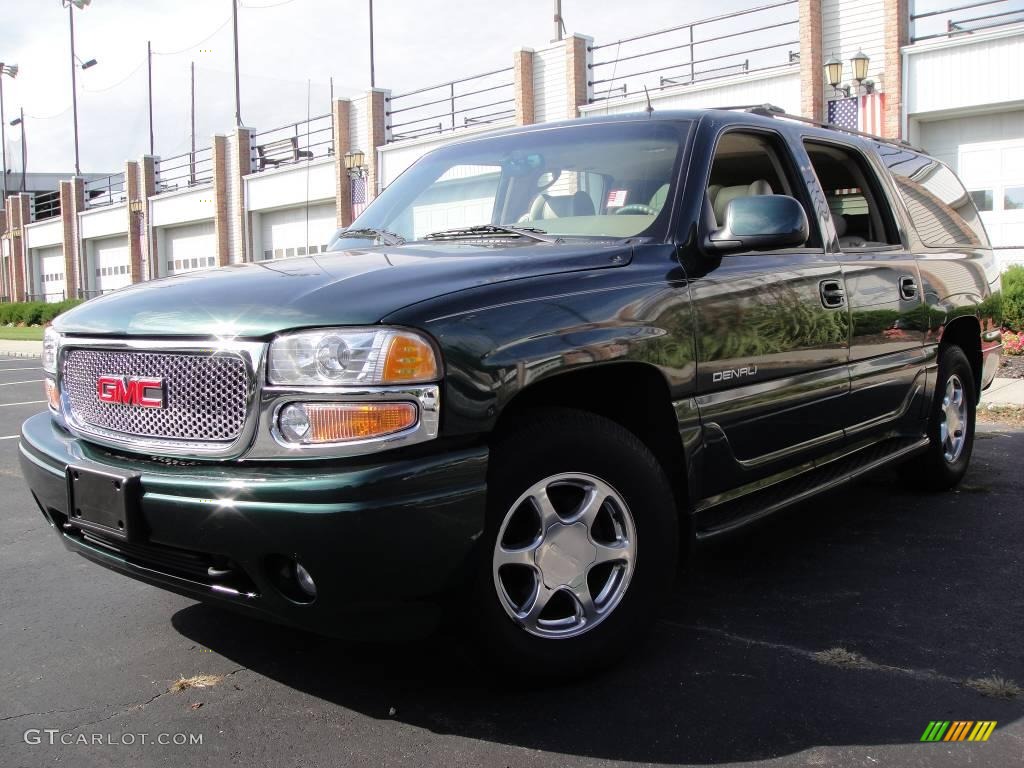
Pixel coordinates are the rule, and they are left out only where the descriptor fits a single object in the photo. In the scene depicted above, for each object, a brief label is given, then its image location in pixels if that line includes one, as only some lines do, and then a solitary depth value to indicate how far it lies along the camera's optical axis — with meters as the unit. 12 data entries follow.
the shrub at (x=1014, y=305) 13.23
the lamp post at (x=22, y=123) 57.34
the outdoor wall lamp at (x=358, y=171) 31.94
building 18.97
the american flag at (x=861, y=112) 19.92
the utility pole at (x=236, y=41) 39.88
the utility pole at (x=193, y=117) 43.69
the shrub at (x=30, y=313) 38.91
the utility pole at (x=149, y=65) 49.47
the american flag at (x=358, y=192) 32.38
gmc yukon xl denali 2.52
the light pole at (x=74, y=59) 46.84
